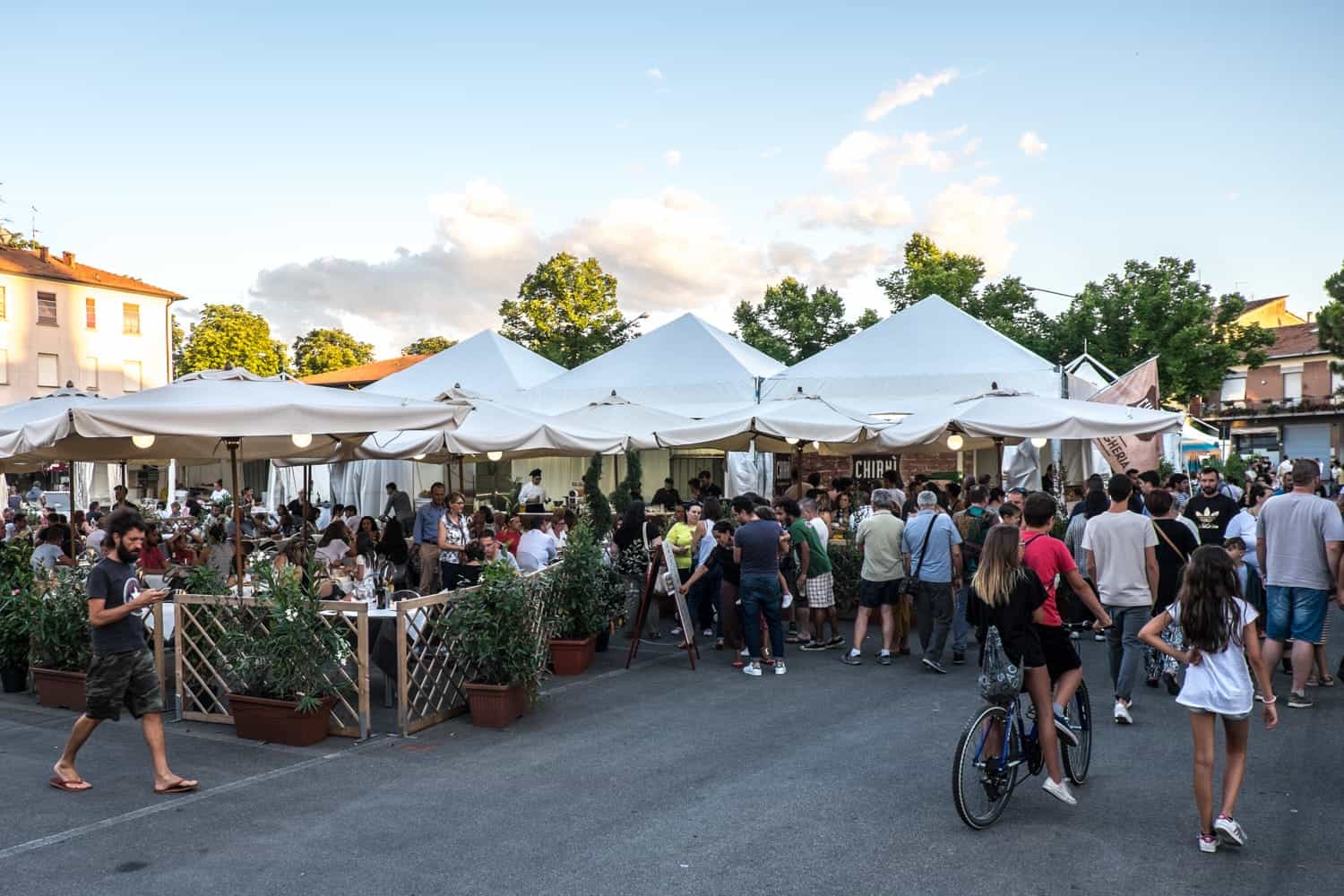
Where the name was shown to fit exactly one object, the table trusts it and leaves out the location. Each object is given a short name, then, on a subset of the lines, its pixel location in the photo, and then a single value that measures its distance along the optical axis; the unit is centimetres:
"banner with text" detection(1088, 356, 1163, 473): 1678
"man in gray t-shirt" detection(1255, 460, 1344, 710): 757
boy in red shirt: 536
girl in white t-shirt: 457
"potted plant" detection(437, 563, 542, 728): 733
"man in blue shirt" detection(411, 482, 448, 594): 1127
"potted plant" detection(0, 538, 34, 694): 826
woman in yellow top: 1046
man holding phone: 575
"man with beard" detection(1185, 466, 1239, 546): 977
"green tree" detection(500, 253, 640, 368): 4694
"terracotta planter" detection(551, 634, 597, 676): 916
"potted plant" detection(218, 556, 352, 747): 676
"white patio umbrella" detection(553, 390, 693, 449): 1467
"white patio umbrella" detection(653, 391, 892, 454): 1320
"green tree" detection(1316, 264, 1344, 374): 3216
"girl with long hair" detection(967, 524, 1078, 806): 511
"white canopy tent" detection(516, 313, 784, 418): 2020
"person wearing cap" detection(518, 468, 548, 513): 1859
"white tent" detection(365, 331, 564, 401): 2094
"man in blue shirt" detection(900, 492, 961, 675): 928
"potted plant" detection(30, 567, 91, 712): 796
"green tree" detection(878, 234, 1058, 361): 3834
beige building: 4622
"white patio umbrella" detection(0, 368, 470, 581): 728
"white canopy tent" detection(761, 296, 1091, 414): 1852
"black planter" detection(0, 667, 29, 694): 855
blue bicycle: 492
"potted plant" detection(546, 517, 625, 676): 912
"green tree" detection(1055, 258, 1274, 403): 3547
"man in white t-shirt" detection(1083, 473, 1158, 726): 731
